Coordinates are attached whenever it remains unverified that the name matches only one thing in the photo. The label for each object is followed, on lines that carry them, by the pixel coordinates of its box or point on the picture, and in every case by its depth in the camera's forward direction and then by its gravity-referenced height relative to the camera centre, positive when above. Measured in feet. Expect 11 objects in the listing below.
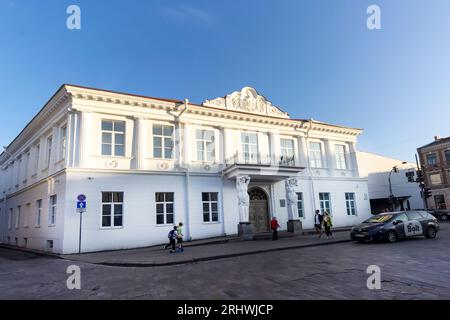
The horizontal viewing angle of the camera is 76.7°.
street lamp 104.28 +1.73
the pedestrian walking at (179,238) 45.88 -3.59
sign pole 49.33 -3.95
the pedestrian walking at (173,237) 44.91 -3.31
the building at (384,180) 145.85 +12.55
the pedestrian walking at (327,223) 54.54 -3.04
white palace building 53.98 +9.55
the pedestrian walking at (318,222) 60.80 -3.19
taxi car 45.74 -3.78
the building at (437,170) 147.23 +16.24
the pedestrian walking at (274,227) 58.44 -3.41
